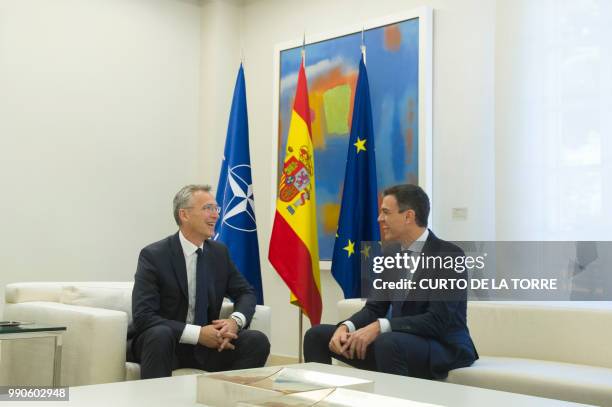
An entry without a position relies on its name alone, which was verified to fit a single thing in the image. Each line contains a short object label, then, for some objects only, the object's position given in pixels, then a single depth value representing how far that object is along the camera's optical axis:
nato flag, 4.64
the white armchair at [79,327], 2.96
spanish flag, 4.39
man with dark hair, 3.00
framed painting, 4.58
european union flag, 4.38
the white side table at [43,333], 2.82
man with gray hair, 3.11
